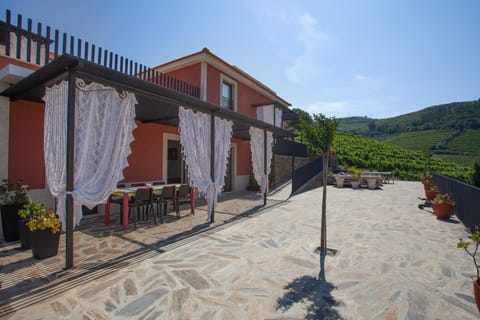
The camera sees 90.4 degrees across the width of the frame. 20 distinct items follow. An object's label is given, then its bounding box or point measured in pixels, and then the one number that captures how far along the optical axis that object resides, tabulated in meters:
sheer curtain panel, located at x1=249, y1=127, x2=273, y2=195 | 8.02
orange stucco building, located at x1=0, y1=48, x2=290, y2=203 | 4.86
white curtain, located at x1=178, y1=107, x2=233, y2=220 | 5.34
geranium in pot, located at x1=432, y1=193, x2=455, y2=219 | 6.42
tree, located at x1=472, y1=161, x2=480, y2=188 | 14.56
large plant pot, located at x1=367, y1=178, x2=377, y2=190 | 13.34
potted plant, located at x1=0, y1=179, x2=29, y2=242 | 4.28
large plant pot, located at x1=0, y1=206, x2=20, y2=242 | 4.27
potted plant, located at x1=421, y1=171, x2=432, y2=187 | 9.46
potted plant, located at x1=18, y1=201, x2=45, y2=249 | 3.75
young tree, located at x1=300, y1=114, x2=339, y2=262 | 3.82
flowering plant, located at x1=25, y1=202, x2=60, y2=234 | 3.46
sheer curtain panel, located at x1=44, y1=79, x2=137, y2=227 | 3.42
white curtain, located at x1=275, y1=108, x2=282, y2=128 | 13.51
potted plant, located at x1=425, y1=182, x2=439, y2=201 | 8.36
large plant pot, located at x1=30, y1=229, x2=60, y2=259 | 3.50
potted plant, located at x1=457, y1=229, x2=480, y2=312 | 2.17
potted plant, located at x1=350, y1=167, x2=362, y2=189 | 13.51
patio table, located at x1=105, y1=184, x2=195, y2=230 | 5.18
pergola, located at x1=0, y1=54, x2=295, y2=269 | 3.23
